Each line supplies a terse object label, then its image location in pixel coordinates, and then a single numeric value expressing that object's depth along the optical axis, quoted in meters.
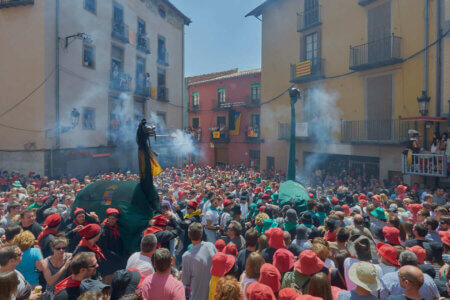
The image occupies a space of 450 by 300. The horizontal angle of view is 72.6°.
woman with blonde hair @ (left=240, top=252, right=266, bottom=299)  3.15
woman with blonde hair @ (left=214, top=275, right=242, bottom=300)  2.52
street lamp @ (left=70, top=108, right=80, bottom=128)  15.59
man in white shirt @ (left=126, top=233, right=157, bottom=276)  3.50
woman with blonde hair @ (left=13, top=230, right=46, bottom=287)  3.55
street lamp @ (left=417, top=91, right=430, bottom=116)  11.89
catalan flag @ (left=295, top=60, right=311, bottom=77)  17.42
